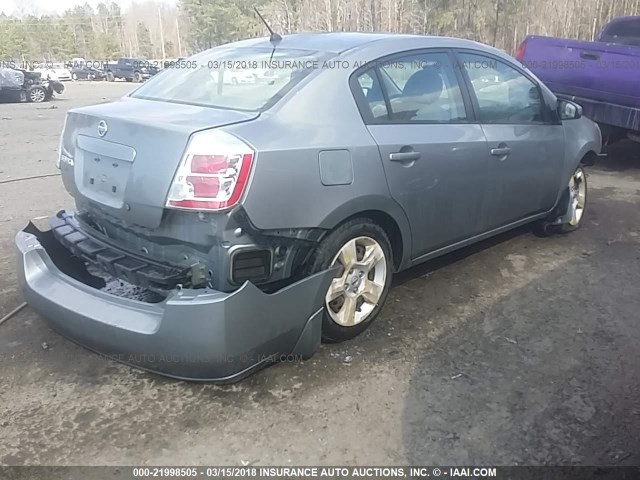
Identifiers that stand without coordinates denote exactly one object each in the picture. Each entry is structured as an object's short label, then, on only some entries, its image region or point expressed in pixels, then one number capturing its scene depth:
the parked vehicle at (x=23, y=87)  21.97
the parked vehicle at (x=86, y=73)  49.06
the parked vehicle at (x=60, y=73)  45.25
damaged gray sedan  2.63
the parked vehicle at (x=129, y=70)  45.27
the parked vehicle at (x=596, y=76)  6.84
